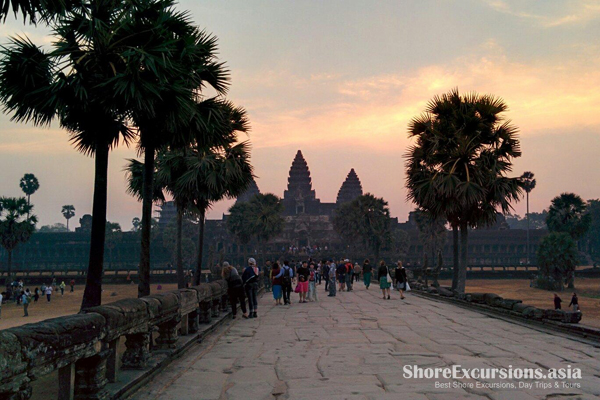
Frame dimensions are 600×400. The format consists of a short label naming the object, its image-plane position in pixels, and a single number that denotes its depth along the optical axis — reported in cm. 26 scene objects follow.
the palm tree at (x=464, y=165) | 2231
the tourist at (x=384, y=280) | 2270
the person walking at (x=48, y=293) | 4457
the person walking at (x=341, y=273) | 2902
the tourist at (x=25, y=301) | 3400
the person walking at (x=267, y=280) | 3346
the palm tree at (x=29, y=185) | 12090
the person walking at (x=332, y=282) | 2508
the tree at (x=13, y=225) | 5547
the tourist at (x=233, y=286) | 1599
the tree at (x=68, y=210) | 16812
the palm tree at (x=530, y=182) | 9100
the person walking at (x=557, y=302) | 2604
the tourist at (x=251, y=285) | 1638
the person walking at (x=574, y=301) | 2641
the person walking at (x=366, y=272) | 3050
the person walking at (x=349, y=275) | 2938
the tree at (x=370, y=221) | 7875
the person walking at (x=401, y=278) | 2277
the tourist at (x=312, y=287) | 2166
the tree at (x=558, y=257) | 5303
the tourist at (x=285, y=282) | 2117
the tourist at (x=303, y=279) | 2183
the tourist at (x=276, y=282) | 2102
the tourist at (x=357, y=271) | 3773
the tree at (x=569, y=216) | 6269
